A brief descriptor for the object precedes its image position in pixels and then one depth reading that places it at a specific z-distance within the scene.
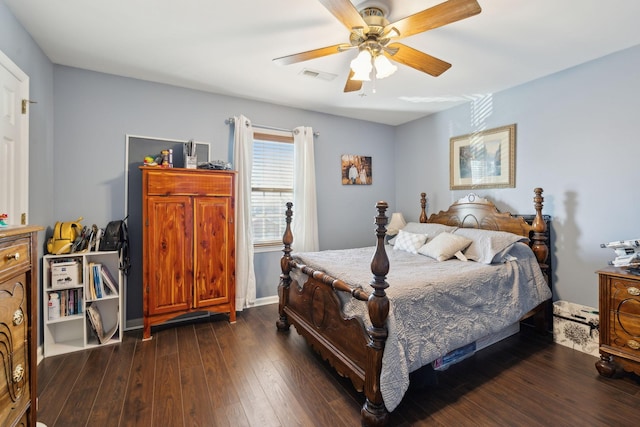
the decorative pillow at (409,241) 3.30
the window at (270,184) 3.79
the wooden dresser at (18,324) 1.07
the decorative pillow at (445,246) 2.90
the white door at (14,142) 1.96
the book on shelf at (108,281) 2.72
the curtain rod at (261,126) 3.54
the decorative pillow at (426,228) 3.45
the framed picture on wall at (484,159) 3.32
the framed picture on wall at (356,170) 4.40
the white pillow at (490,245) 2.66
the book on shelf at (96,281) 2.65
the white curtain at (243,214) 3.49
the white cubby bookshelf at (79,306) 2.50
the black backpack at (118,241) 2.75
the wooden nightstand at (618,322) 2.07
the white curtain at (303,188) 3.94
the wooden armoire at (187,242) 2.80
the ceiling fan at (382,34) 1.58
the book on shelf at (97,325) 2.63
